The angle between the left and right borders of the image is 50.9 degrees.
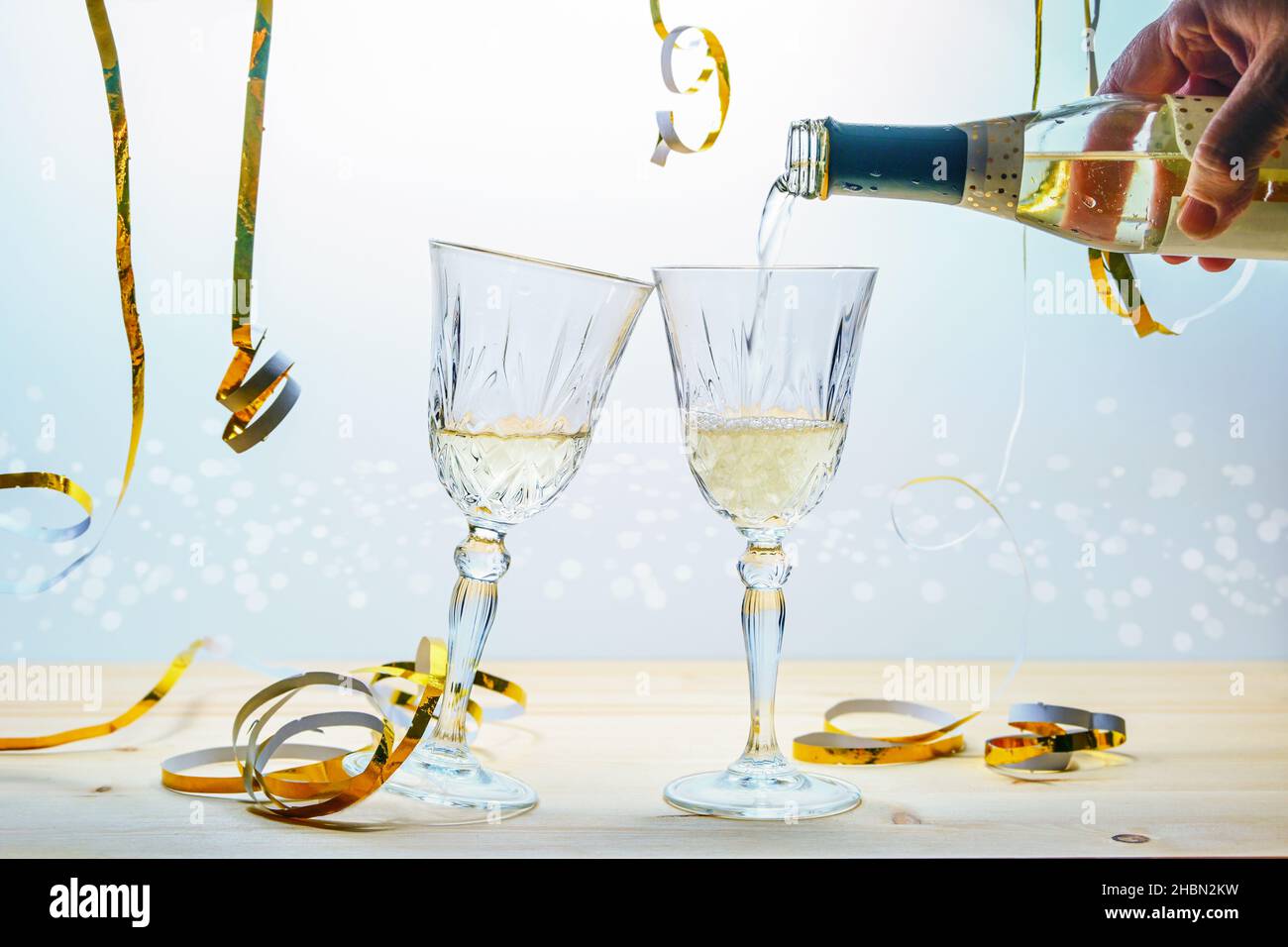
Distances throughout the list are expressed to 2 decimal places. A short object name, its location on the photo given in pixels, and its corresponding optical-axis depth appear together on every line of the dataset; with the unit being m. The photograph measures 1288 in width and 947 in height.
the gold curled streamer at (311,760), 0.75
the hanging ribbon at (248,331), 0.91
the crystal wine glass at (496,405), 0.77
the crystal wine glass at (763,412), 0.80
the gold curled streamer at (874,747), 0.92
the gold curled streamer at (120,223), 0.91
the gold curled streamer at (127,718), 0.87
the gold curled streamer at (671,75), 1.08
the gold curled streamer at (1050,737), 0.90
